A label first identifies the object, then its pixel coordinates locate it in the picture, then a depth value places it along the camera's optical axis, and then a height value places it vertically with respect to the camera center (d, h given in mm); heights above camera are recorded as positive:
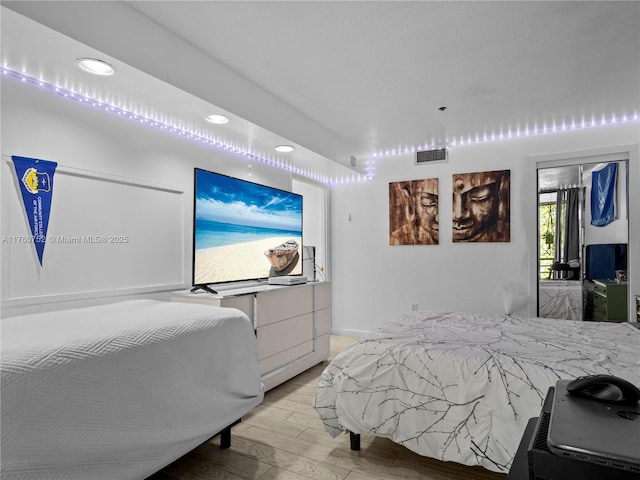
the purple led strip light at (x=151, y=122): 2234 +934
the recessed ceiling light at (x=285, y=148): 3634 +938
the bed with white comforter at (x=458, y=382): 1812 -704
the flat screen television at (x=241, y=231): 3033 +135
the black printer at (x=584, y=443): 513 -282
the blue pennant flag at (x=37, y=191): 2170 +309
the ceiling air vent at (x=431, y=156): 4594 +1098
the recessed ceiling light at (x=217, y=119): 2834 +951
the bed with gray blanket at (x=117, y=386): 1251 -565
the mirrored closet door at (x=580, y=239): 3816 +83
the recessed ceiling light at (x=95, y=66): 2002 +955
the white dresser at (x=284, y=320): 2959 -688
